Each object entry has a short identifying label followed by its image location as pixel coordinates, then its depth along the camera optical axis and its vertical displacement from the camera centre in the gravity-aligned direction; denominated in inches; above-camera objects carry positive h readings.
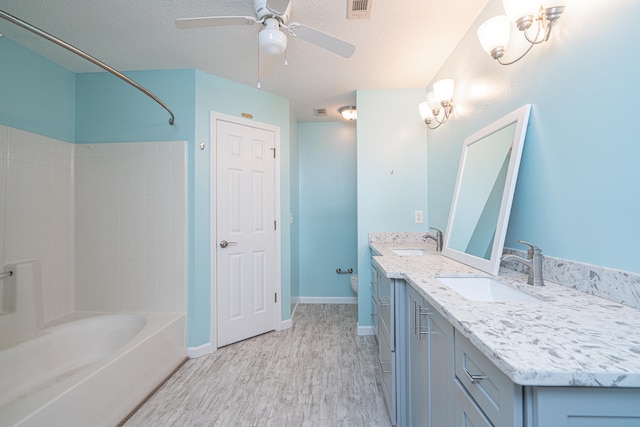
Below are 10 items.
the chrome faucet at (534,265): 42.7 -8.5
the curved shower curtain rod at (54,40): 43.0 +32.4
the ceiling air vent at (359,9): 61.2 +48.3
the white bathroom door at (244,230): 95.7 -6.2
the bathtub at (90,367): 48.0 -36.6
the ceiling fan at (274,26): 52.1 +37.7
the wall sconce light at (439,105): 77.1 +34.2
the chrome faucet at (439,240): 85.2 -8.7
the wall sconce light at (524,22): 42.7 +32.7
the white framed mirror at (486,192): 50.6 +4.6
